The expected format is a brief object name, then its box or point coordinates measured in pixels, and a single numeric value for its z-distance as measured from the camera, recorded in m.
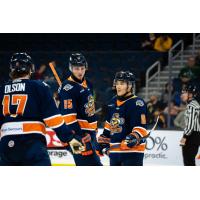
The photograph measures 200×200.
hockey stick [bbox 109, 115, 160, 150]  13.53
